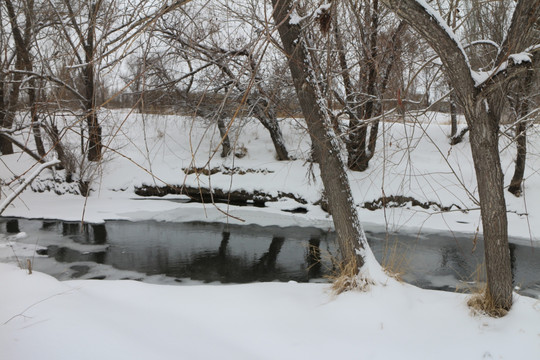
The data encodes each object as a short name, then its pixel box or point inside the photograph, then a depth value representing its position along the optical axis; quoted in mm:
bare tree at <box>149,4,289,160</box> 11117
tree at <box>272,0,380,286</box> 4918
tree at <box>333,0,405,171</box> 8562
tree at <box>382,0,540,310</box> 3463
